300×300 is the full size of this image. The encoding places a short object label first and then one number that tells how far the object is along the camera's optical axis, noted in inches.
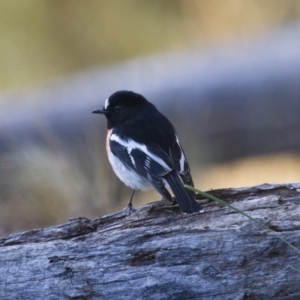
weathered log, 237.1
